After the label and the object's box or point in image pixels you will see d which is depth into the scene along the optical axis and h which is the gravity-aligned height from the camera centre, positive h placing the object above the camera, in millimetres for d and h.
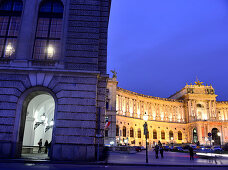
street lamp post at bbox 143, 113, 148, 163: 18859 +348
